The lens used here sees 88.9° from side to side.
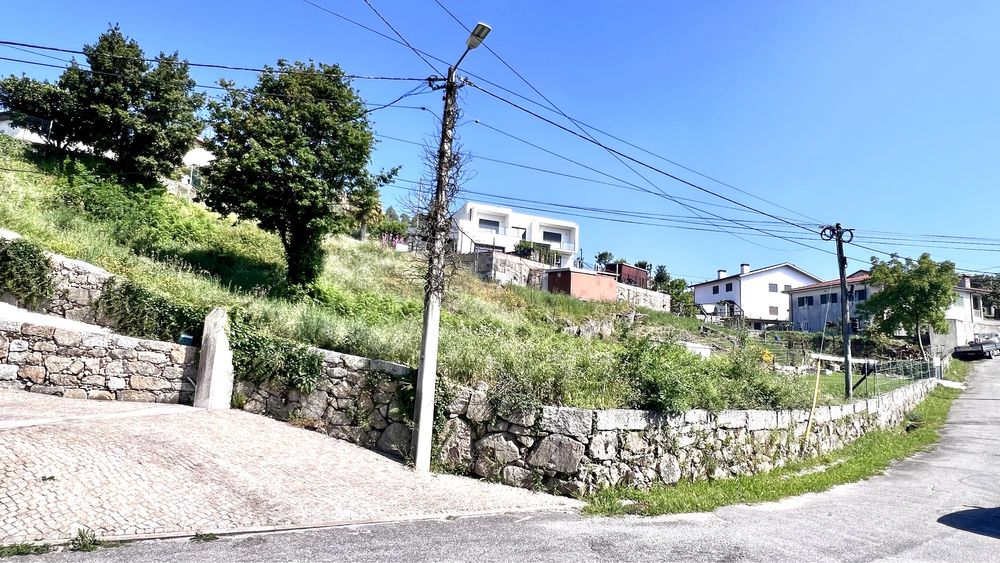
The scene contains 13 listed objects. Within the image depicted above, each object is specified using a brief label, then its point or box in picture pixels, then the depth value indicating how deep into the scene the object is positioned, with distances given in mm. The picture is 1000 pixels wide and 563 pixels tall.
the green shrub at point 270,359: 8508
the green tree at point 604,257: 50188
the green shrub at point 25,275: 9844
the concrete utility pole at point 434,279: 7332
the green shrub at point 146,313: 9250
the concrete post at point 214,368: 8602
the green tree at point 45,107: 18938
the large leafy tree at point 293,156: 13656
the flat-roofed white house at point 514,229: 52500
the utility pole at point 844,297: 14344
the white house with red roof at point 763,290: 50281
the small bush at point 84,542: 4301
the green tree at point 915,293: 28031
